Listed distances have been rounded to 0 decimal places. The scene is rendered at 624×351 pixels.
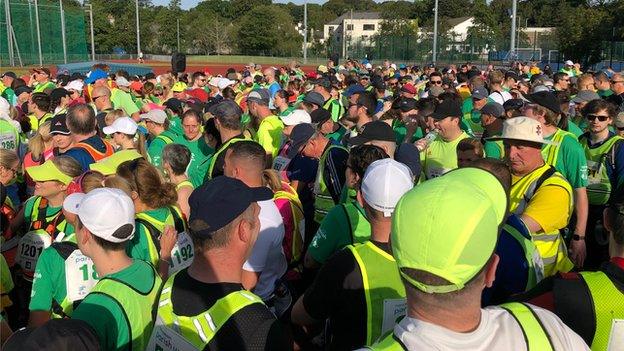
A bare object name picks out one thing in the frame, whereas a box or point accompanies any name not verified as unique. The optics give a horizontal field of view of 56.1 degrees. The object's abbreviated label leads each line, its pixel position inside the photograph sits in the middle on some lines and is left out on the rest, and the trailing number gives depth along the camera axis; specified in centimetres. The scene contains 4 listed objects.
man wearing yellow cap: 165
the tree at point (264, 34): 9225
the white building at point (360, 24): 12838
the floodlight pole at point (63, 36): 3716
